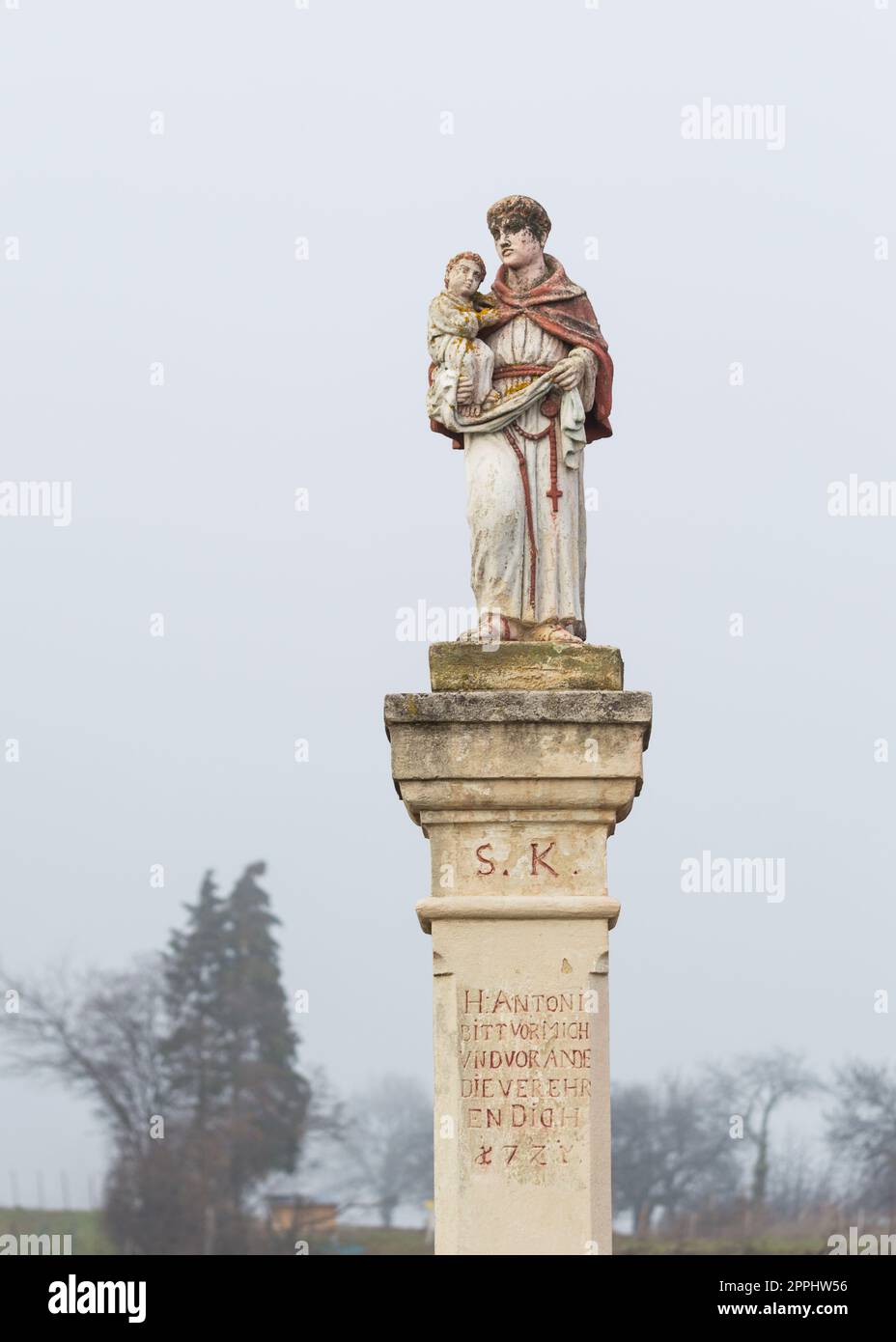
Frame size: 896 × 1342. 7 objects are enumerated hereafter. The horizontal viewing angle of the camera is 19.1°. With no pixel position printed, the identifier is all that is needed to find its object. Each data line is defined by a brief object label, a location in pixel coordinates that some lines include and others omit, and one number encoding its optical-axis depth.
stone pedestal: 15.43
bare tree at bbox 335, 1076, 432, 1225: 50.00
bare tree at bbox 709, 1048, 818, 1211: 48.86
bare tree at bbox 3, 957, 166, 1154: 53.81
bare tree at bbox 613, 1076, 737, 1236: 47.44
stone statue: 16.30
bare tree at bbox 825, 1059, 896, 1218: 49.16
